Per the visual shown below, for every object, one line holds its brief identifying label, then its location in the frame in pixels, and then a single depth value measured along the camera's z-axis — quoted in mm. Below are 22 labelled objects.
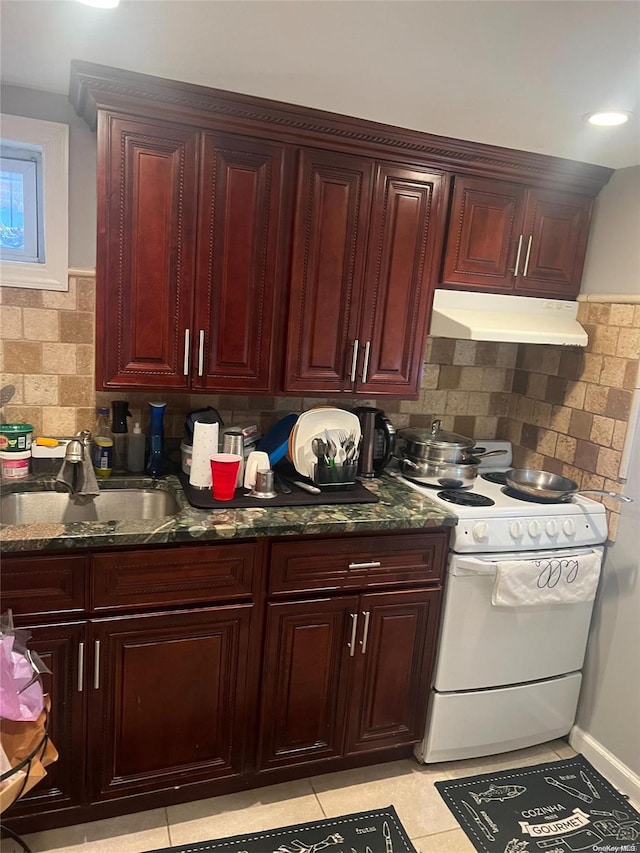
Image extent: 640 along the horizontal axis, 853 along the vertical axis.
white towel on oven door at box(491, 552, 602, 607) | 2197
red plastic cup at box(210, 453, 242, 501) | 2049
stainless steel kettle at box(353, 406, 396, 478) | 2496
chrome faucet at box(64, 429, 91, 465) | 2100
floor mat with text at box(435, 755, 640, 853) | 2045
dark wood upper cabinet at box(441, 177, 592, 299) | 2377
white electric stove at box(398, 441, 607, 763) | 2217
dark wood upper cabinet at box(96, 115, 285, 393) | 1952
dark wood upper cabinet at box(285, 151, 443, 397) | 2172
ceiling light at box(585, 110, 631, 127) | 1839
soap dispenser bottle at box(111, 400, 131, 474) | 2295
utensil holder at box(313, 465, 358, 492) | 2271
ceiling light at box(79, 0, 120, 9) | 1387
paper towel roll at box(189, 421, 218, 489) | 2127
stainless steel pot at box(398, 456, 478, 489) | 2508
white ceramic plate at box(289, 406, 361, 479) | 2338
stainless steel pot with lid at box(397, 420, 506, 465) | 2543
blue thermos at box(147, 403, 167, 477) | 2279
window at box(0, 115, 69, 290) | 2113
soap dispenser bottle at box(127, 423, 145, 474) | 2305
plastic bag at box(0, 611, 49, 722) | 1495
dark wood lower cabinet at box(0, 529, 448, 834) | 1828
